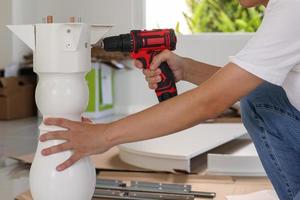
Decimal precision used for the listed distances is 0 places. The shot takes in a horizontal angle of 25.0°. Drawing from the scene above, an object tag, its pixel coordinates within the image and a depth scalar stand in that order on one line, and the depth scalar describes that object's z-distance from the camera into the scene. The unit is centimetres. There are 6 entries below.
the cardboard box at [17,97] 398
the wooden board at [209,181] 204
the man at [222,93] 138
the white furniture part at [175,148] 223
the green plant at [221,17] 449
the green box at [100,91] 405
